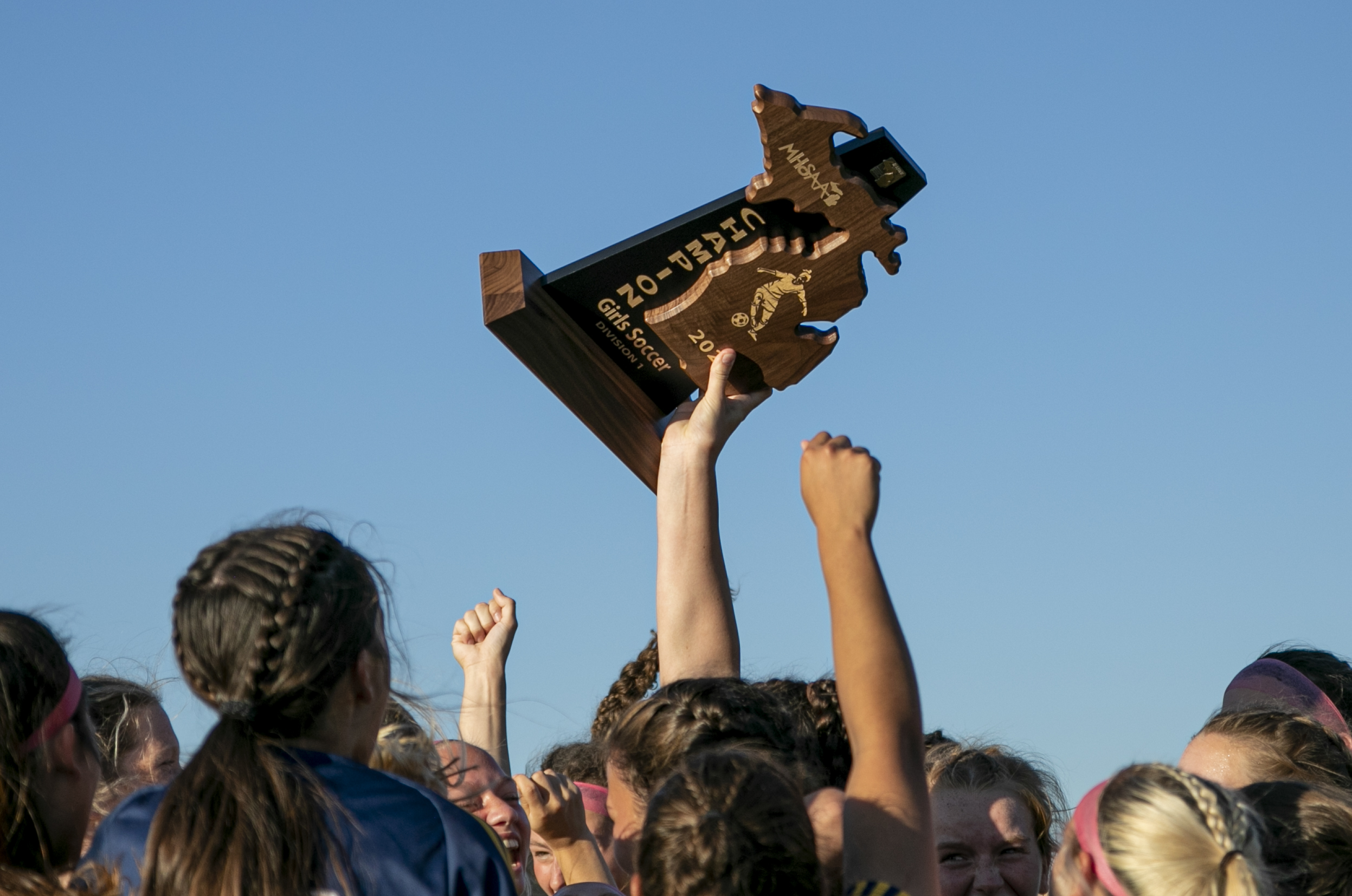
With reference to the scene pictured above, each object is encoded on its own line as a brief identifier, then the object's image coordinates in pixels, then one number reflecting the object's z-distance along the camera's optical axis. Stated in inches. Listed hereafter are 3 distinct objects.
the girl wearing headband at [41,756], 130.5
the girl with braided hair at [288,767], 124.2
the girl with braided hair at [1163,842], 125.6
